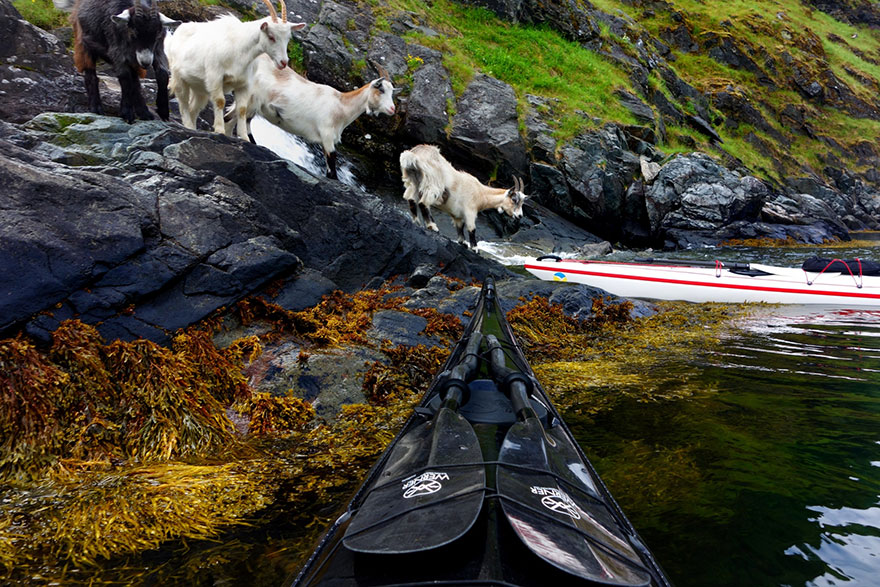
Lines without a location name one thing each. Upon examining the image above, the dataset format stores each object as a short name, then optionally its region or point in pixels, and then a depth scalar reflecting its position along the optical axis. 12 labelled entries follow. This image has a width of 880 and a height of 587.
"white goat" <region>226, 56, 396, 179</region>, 10.23
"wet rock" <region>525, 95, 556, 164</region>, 22.00
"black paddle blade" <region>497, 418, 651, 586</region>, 1.44
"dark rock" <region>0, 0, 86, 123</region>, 10.24
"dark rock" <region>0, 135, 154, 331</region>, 4.15
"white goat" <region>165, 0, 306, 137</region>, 7.81
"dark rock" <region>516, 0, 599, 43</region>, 29.53
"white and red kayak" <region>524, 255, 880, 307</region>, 10.50
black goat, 6.97
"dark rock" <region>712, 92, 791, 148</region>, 38.12
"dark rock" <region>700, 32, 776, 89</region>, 43.03
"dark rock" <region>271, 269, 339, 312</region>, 6.14
